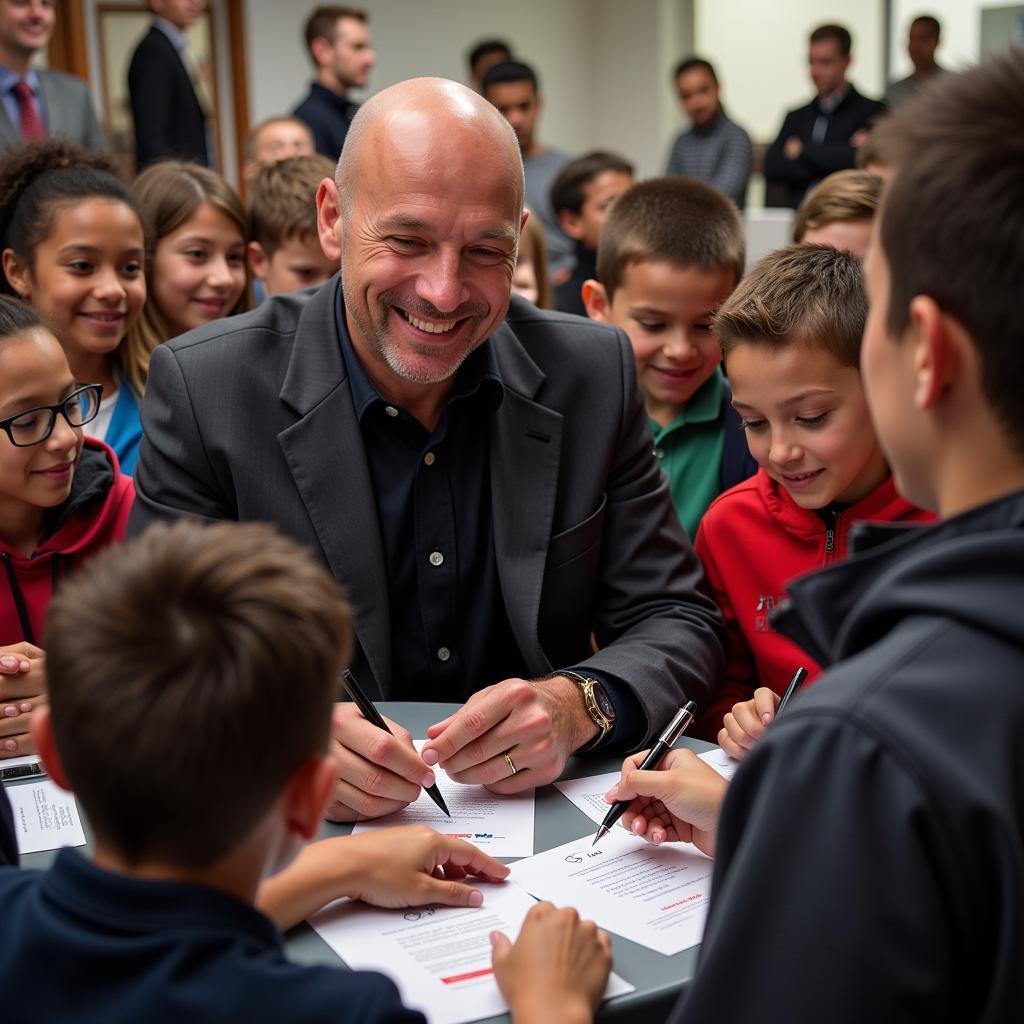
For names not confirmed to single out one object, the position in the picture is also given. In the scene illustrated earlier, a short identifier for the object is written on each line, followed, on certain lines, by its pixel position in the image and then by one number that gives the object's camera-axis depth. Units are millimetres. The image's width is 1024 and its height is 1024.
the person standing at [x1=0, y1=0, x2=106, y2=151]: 4395
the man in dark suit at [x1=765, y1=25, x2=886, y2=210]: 7094
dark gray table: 1098
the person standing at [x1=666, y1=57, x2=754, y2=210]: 7562
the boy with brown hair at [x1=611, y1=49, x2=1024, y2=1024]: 760
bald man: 1860
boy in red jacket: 1975
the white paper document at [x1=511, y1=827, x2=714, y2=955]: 1196
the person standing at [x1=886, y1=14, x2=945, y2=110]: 7391
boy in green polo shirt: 2646
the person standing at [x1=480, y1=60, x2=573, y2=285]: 6484
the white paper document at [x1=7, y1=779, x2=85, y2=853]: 1381
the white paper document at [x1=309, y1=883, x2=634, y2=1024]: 1079
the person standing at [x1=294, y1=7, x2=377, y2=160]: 6031
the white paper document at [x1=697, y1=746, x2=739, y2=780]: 1558
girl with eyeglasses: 2053
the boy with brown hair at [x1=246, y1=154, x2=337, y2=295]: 3430
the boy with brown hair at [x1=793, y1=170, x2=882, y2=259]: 3137
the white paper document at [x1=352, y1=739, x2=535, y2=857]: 1380
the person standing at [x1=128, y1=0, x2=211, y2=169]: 5246
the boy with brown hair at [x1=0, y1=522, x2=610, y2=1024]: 816
